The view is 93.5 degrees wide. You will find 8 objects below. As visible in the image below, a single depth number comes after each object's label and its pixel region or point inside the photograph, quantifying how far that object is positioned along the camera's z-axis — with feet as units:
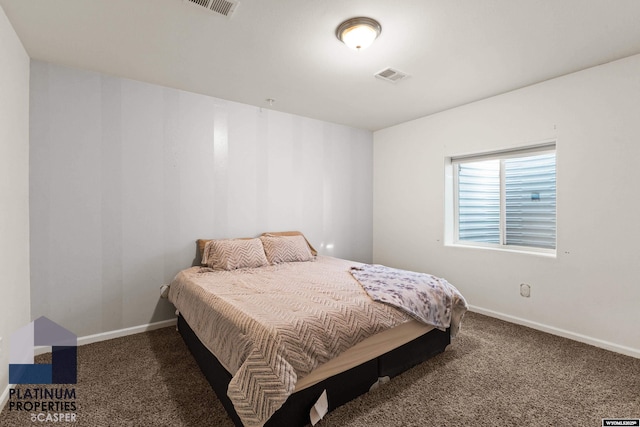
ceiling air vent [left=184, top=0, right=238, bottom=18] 5.87
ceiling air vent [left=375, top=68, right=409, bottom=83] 8.76
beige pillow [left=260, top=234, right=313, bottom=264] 10.69
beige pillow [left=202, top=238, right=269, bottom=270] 9.57
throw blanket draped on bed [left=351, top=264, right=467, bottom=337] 6.95
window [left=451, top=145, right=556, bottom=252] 10.09
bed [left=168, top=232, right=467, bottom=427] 4.80
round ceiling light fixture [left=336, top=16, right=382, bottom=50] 6.43
